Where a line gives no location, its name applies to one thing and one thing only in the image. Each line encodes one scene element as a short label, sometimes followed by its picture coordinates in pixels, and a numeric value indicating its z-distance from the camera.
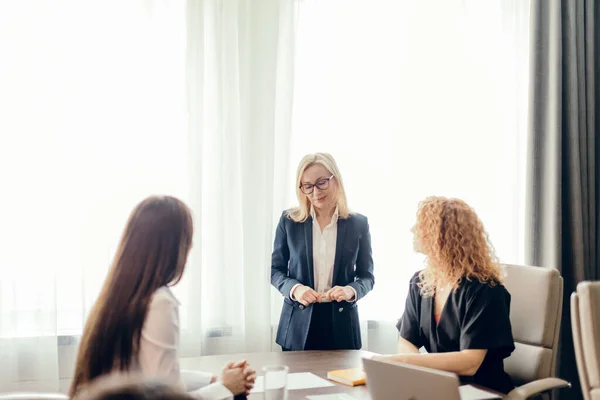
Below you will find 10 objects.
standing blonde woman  2.80
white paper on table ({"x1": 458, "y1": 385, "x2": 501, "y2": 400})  1.96
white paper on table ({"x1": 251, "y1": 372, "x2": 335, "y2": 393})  2.07
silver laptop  1.44
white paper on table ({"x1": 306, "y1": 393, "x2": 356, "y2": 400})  1.95
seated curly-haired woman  2.16
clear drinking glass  1.73
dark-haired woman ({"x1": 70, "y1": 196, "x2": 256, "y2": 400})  1.62
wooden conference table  2.32
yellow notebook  2.12
